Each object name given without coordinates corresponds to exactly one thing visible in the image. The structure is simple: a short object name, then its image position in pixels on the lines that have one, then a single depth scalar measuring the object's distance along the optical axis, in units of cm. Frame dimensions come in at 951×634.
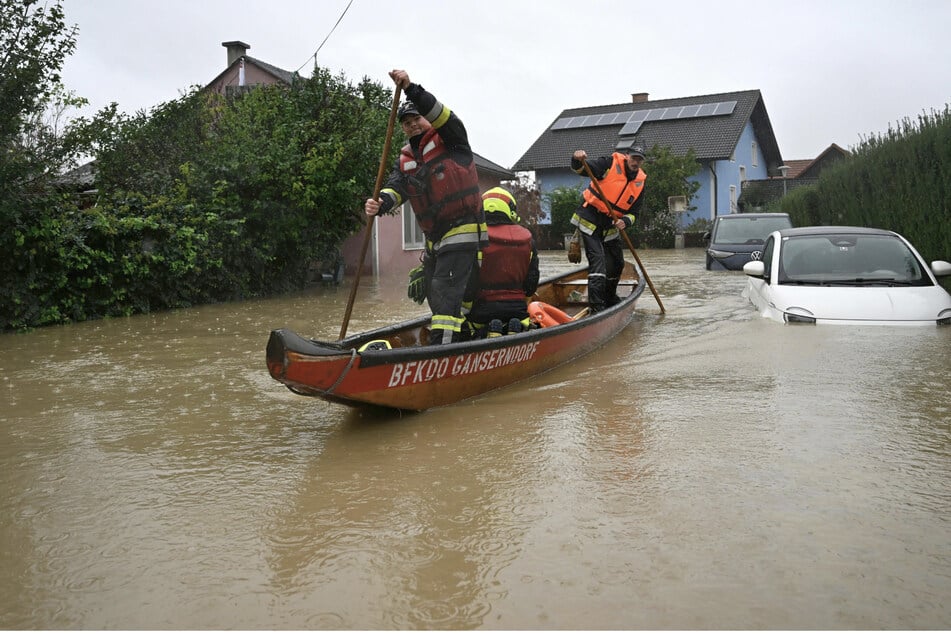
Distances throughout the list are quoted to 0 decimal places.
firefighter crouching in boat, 726
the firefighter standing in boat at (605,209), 992
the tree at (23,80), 1087
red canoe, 501
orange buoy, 813
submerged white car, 866
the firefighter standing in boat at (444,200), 647
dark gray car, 1928
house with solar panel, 4025
